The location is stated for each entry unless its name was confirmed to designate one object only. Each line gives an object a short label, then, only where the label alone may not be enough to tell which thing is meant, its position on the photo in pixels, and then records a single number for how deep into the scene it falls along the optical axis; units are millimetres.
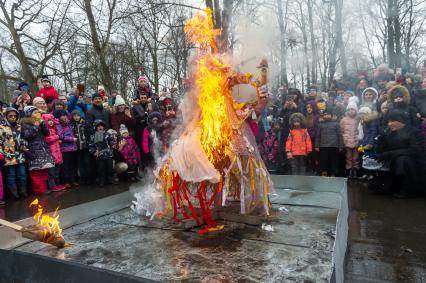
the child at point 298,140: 8516
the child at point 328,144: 8367
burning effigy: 4195
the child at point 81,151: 8598
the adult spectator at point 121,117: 9070
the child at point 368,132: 7422
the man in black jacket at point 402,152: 6402
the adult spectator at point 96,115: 8555
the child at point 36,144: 7531
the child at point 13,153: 7160
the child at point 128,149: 8883
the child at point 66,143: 8297
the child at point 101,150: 8461
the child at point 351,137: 8227
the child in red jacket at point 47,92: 9602
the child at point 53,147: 7996
